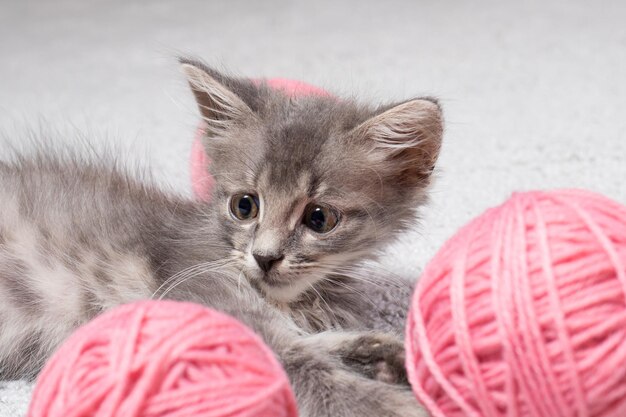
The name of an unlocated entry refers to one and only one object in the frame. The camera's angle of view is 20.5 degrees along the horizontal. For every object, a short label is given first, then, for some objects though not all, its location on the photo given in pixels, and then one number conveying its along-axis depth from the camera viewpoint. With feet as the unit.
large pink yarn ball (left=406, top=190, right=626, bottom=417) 1.58
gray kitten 1.80
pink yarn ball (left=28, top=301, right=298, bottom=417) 1.56
